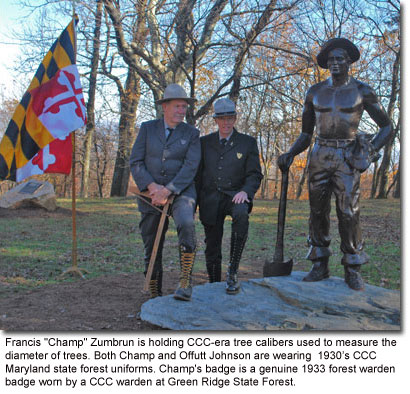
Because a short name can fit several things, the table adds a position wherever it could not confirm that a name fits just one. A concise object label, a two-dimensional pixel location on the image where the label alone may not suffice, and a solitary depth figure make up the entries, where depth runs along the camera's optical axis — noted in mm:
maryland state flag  5902
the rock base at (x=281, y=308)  4043
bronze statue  4691
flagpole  6666
